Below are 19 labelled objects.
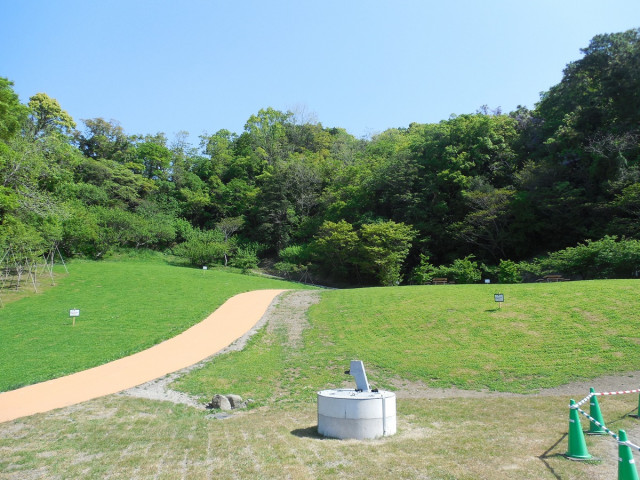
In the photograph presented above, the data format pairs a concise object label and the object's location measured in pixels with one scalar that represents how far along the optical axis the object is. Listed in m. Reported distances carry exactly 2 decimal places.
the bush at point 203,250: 40.56
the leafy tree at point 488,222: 32.16
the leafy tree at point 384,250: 32.38
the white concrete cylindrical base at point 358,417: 6.59
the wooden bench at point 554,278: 24.57
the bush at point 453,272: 29.08
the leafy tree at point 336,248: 34.09
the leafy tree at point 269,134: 57.19
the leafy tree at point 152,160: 56.91
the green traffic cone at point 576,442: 5.28
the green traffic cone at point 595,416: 6.43
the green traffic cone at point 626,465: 3.89
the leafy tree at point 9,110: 23.11
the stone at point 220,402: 9.42
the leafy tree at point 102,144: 56.07
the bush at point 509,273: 27.08
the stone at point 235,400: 9.62
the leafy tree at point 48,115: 48.53
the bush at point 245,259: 40.53
